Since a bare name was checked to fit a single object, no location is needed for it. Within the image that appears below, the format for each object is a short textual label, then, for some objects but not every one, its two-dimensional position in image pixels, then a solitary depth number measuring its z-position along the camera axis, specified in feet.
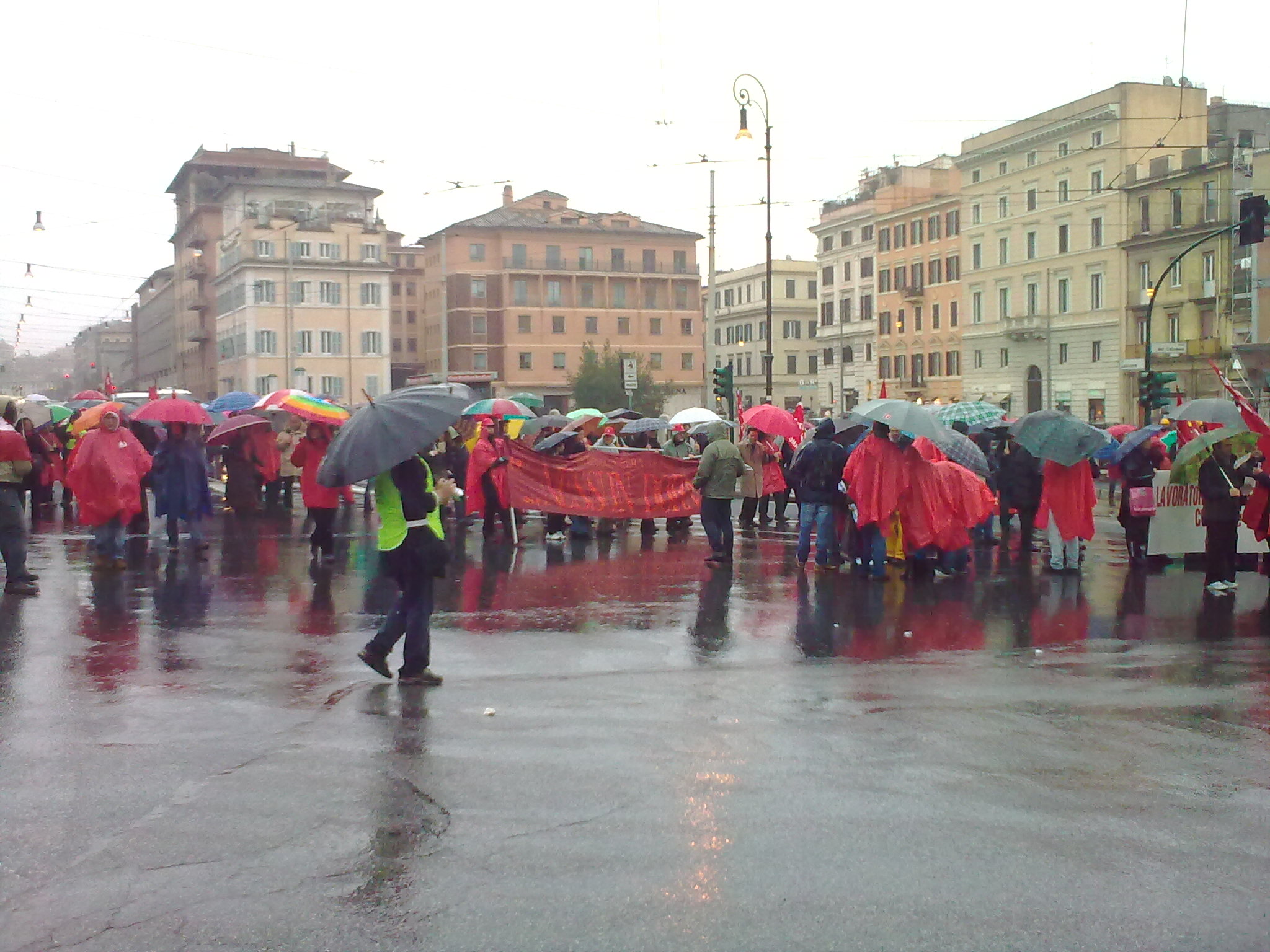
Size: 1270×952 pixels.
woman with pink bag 50.75
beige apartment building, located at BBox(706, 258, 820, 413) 368.68
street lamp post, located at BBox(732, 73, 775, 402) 96.68
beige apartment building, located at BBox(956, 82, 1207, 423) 216.74
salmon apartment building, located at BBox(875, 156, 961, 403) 269.03
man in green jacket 49.83
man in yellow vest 27.96
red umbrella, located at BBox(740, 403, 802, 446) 57.67
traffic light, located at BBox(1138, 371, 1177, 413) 103.81
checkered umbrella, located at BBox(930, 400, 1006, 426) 61.16
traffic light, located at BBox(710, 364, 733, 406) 94.32
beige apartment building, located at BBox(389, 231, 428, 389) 355.15
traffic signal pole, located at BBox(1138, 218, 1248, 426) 91.51
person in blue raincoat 55.26
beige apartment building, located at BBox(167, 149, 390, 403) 272.31
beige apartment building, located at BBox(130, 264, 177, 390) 386.93
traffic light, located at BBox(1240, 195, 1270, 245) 86.89
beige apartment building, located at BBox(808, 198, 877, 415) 304.30
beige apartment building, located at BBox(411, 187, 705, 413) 312.09
